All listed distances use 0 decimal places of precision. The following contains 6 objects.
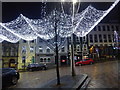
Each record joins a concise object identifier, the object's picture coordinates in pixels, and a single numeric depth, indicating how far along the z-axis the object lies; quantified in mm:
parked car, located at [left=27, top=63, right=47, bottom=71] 21558
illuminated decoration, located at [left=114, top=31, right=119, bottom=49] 35531
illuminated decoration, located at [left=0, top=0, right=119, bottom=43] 8861
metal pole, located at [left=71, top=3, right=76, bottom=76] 11281
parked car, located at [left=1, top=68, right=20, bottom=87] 8391
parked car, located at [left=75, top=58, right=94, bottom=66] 25498
